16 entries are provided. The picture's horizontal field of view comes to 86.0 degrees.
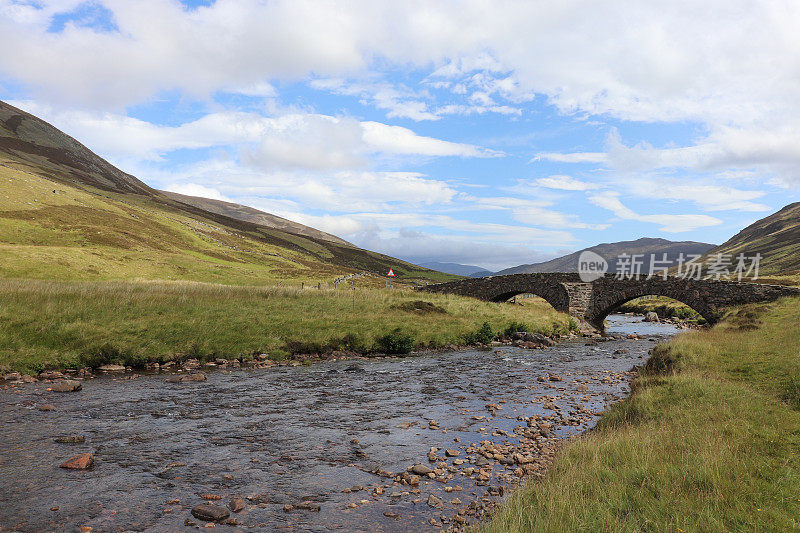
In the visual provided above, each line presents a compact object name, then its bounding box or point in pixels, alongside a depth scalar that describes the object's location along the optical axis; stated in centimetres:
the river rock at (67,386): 1577
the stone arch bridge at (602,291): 4169
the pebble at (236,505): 845
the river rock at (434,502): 885
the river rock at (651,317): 7337
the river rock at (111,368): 1947
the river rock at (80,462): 977
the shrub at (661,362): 2011
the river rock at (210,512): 804
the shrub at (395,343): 2822
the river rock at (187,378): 1856
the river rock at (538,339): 3516
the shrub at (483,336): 3340
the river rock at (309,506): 858
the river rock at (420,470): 1033
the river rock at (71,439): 1120
